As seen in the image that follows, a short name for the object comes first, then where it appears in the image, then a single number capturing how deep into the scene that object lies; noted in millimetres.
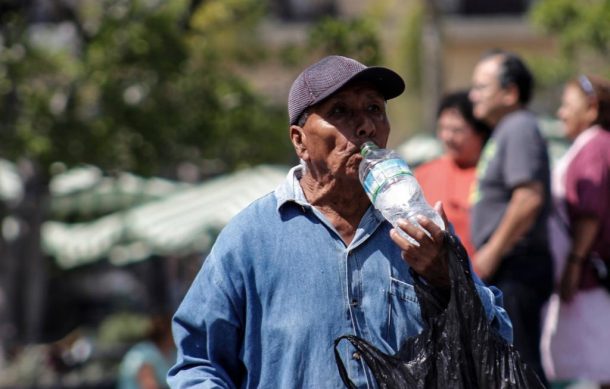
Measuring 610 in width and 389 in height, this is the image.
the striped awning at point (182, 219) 30219
